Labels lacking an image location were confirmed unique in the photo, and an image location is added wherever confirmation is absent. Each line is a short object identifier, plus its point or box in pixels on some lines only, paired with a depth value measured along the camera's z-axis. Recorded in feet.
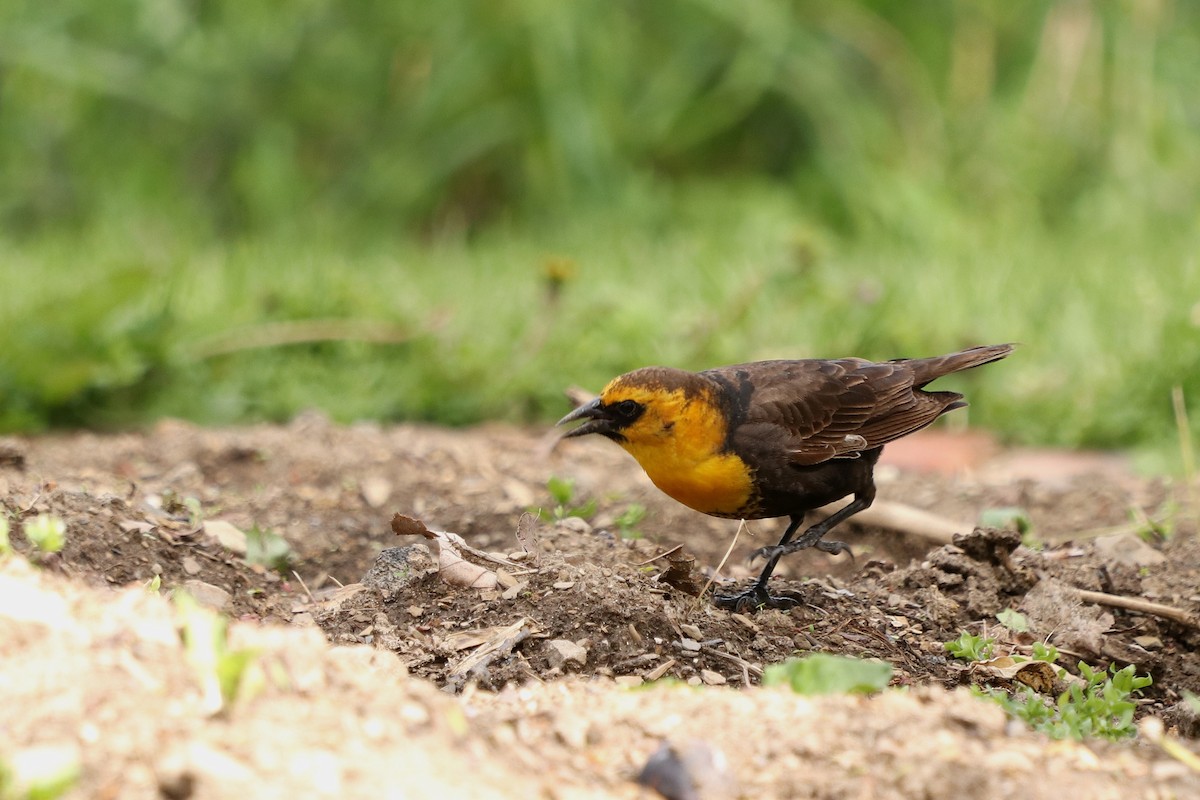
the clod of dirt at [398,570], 23.40
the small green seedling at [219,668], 14.97
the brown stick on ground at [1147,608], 24.57
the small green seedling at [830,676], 17.87
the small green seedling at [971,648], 22.27
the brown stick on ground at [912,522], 30.30
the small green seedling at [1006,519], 30.58
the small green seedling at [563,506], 29.55
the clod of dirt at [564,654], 20.70
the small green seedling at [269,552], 26.78
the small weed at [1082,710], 18.65
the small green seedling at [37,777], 13.10
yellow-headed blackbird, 27.12
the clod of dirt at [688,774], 15.83
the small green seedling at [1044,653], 22.21
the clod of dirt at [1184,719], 20.08
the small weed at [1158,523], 30.86
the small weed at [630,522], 30.66
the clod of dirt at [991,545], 25.90
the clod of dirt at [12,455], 30.76
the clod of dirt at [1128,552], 28.84
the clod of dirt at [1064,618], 23.79
